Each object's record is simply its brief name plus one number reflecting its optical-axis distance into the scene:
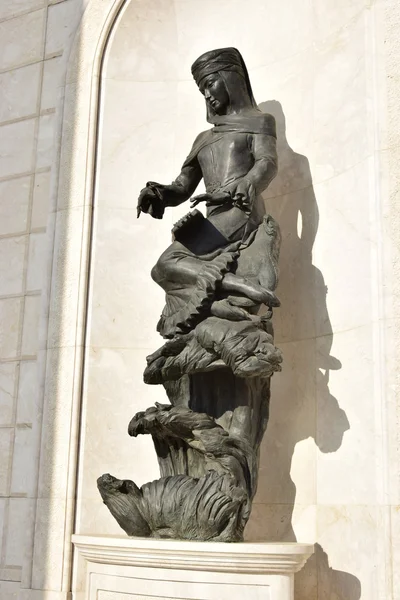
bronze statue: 3.04
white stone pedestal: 2.75
